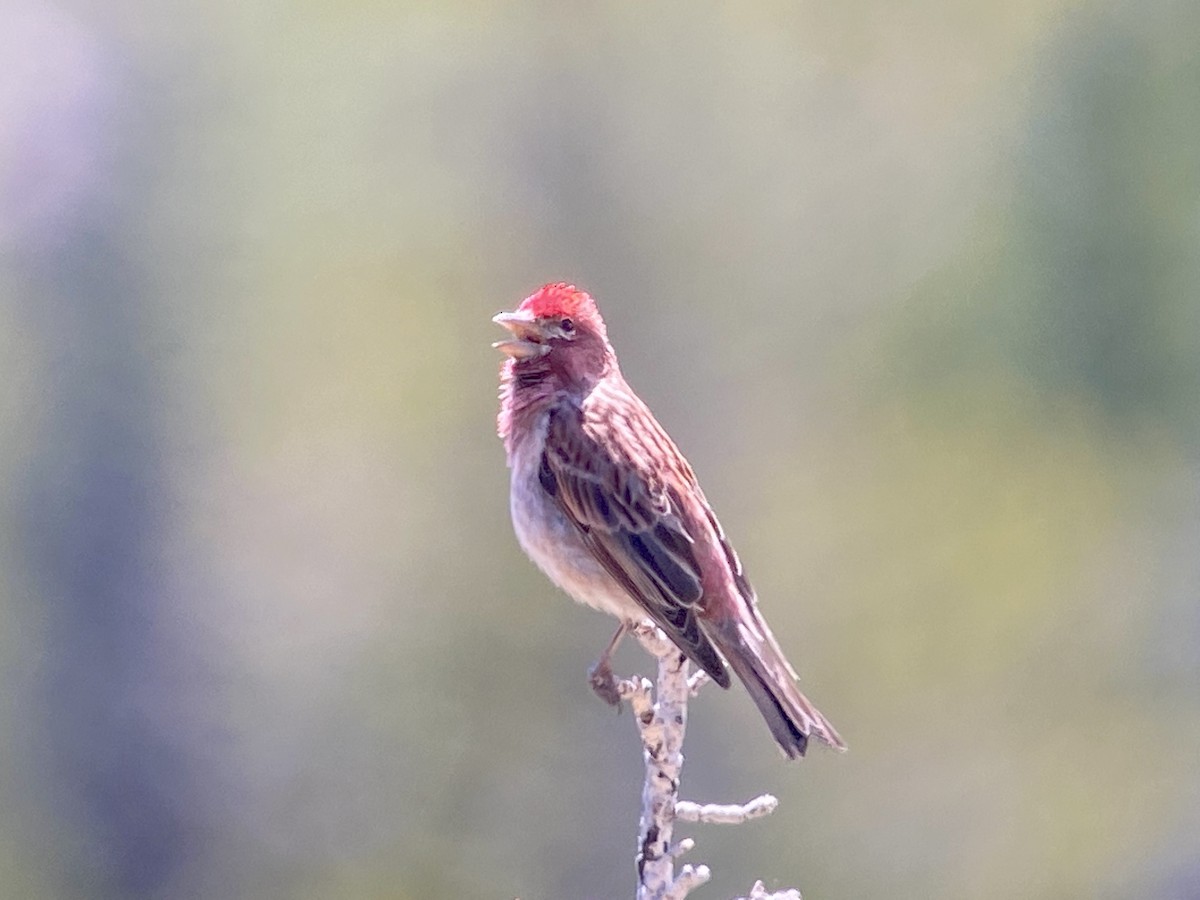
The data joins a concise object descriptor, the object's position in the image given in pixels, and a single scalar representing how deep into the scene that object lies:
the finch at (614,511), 10.05
